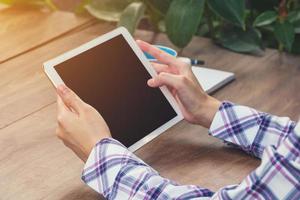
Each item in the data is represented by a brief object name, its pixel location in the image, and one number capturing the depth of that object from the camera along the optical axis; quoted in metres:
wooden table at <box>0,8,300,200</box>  1.29
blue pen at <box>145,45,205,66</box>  1.52
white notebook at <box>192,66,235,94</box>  1.59
